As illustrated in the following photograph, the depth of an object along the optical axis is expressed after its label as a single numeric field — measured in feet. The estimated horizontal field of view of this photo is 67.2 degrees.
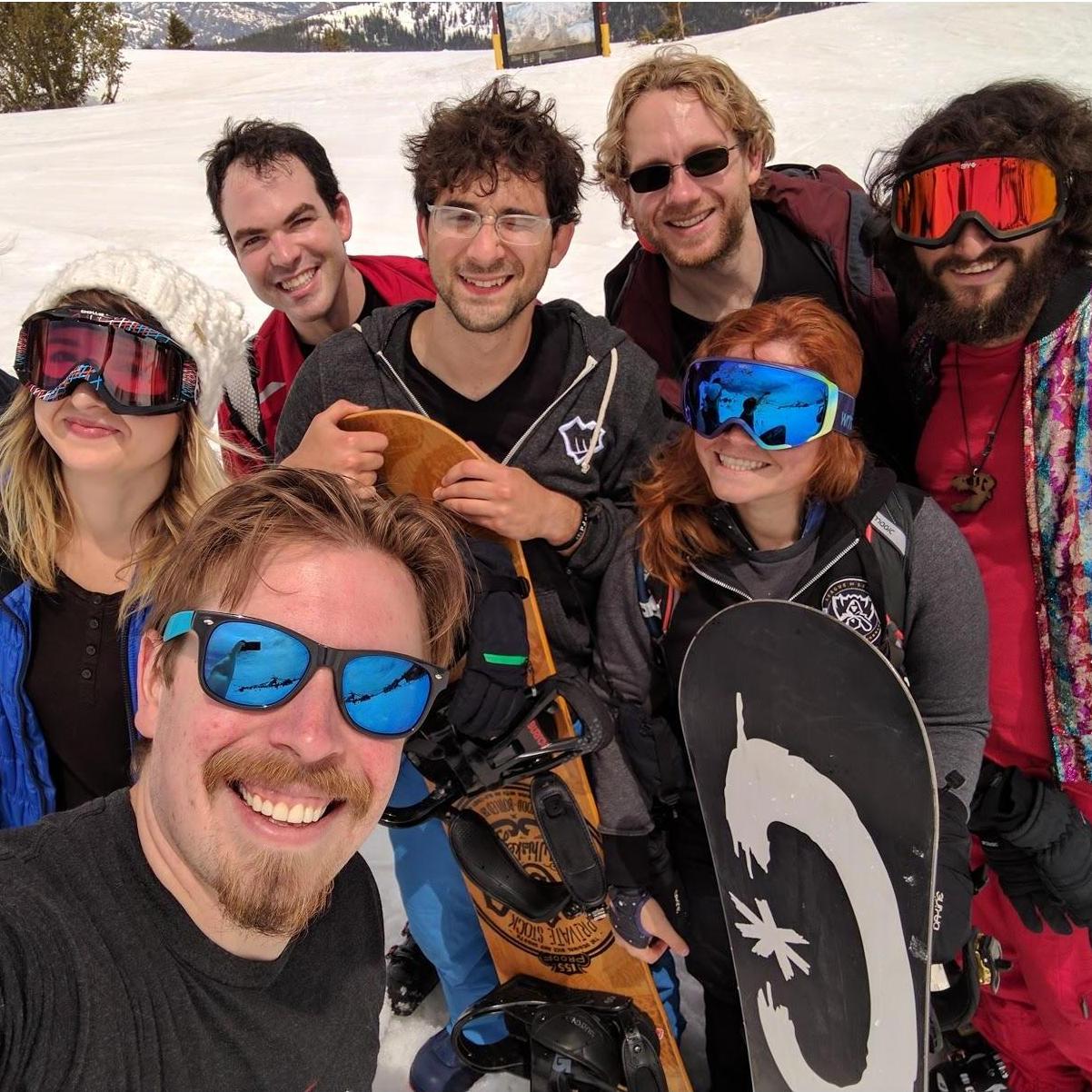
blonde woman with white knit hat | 5.65
